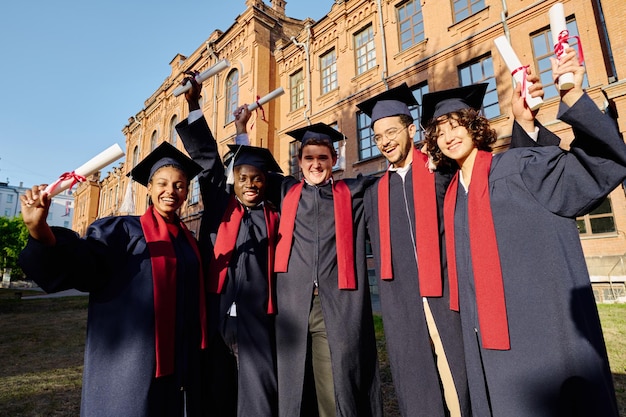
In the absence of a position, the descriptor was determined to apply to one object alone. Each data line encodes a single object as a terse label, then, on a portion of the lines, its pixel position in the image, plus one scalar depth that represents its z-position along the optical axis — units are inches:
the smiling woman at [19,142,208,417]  66.9
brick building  359.6
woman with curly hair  54.0
